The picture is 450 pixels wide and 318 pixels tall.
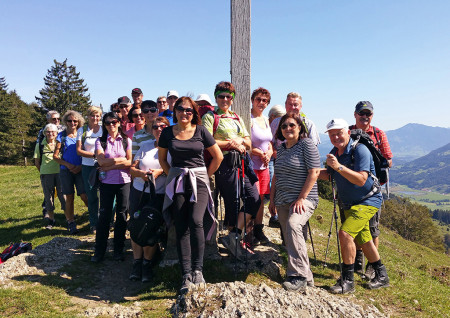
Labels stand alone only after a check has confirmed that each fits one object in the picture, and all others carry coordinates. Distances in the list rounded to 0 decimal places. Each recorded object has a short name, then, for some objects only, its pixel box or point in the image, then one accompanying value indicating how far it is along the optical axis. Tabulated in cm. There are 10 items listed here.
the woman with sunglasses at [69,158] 785
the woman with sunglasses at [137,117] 668
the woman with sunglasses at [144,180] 516
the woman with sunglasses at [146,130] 560
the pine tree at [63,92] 5866
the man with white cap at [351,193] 503
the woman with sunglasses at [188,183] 448
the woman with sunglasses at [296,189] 467
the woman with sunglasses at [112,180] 599
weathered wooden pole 581
